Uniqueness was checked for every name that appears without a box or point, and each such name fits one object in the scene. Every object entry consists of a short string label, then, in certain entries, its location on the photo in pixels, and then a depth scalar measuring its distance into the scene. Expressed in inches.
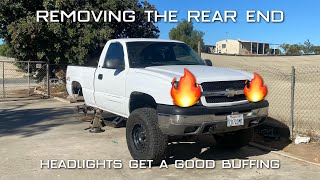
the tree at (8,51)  530.4
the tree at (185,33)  1866.6
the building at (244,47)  1705.6
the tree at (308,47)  2094.1
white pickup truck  152.2
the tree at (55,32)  460.3
